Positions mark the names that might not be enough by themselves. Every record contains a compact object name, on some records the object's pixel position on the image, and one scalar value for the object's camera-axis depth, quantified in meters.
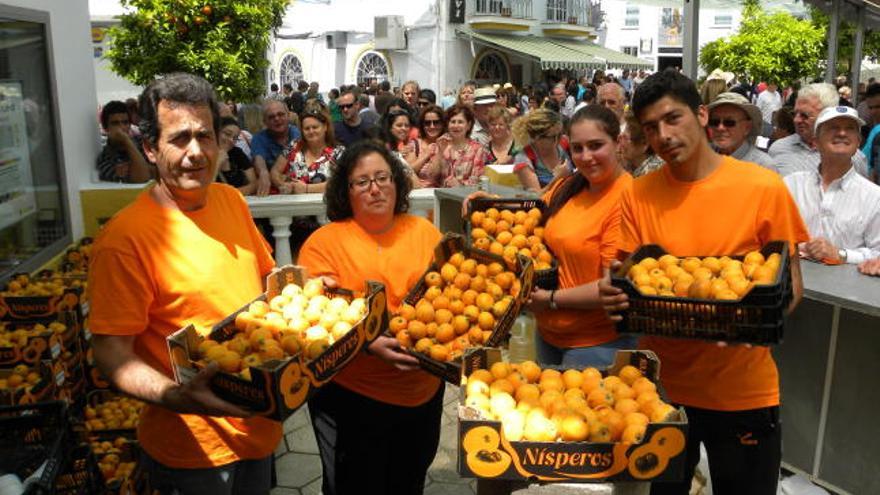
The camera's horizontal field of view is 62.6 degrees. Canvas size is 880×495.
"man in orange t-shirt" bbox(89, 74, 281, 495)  2.08
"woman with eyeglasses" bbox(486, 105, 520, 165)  6.80
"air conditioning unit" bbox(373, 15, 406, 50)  24.08
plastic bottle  5.58
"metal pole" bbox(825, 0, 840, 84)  9.46
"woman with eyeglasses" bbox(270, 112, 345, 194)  5.86
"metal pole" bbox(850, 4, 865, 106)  10.09
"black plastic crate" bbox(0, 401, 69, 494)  2.47
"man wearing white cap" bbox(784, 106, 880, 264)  3.62
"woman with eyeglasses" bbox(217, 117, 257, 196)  6.05
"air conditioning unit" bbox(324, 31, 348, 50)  25.97
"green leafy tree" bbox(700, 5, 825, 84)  16.78
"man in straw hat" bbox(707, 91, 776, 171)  4.52
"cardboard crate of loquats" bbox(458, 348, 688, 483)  1.97
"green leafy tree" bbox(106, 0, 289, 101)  6.41
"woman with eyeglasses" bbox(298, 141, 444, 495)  2.81
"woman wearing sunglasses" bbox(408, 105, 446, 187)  6.84
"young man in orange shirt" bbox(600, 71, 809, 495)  2.43
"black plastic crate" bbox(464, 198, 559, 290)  3.74
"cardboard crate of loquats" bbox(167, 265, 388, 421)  2.00
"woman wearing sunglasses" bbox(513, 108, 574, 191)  5.26
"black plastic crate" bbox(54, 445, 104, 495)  2.48
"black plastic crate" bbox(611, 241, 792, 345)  2.18
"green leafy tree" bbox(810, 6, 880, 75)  17.66
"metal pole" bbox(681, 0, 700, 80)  7.21
